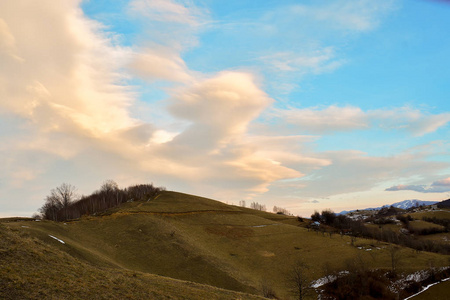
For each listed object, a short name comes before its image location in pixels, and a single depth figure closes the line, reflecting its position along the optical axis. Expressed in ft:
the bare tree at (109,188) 551.92
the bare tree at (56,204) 426.51
